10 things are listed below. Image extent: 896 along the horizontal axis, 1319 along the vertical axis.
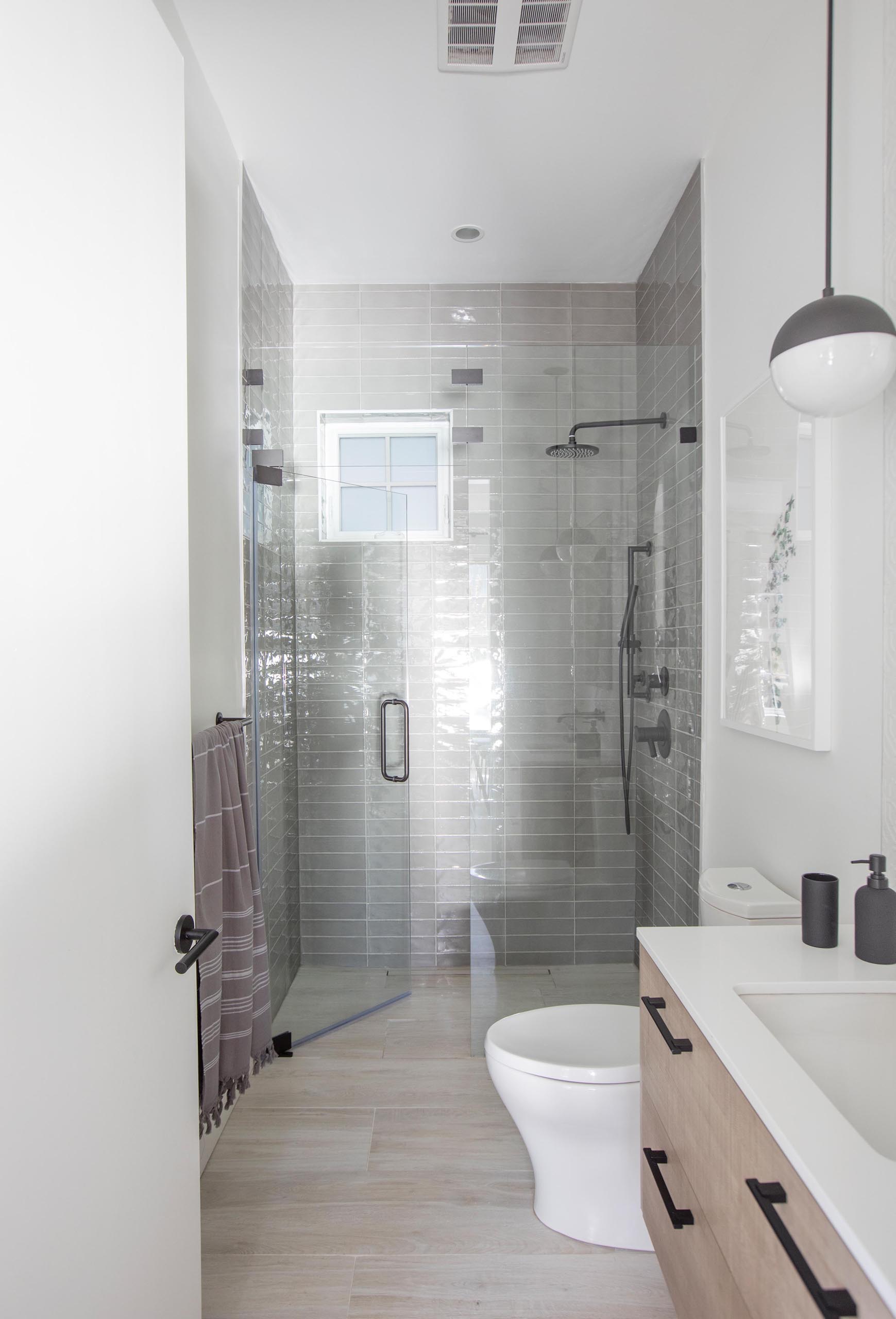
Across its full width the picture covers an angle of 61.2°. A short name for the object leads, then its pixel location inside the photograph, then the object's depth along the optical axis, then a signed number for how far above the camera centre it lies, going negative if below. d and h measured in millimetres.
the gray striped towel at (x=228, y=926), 1744 -748
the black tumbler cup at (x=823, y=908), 1244 -457
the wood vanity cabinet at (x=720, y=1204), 699 -669
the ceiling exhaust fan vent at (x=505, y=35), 1700 +1412
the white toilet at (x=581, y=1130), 1628 -1101
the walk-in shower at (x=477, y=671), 2438 -137
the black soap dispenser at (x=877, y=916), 1167 -442
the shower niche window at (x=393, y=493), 2803 +514
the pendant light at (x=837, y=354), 1153 +430
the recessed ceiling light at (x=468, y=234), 2775 +1480
